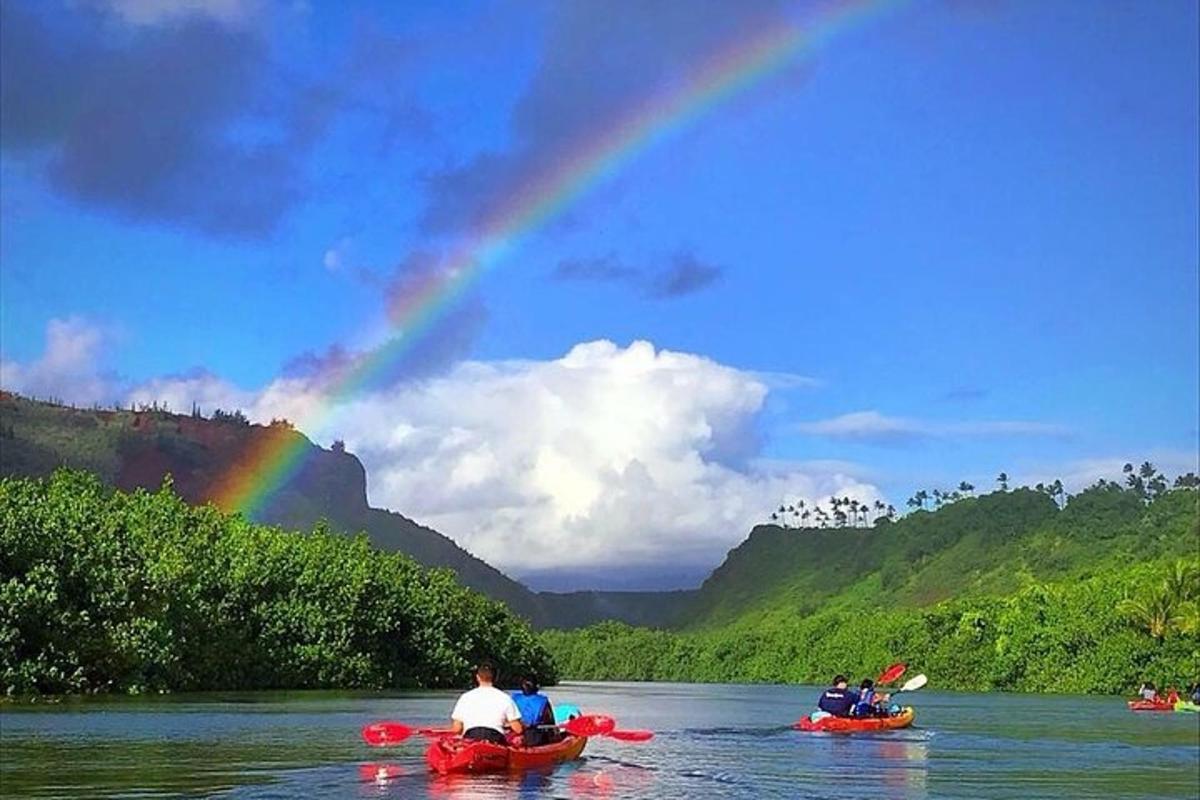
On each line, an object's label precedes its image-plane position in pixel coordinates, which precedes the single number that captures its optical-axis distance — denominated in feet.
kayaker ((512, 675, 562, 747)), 99.46
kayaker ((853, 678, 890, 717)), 155.12
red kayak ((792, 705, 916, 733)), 152.56
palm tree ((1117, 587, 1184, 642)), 369.30
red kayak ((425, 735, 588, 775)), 89.61
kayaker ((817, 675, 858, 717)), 154.61
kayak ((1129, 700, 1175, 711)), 242.17
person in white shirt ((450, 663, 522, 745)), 91.45
